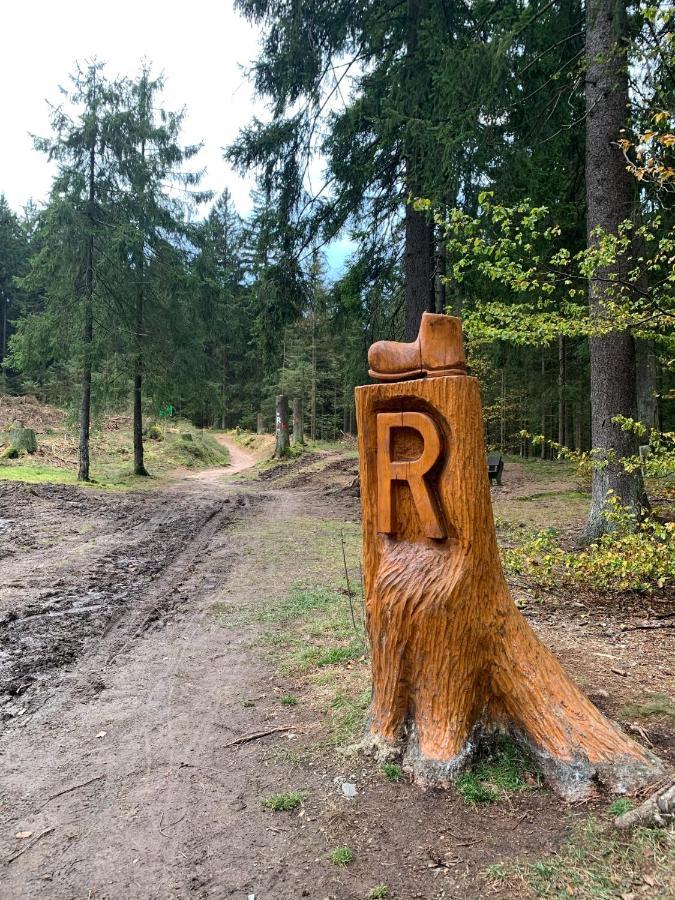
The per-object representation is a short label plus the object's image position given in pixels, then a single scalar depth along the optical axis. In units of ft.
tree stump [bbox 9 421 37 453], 59.93
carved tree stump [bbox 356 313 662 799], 9.37
